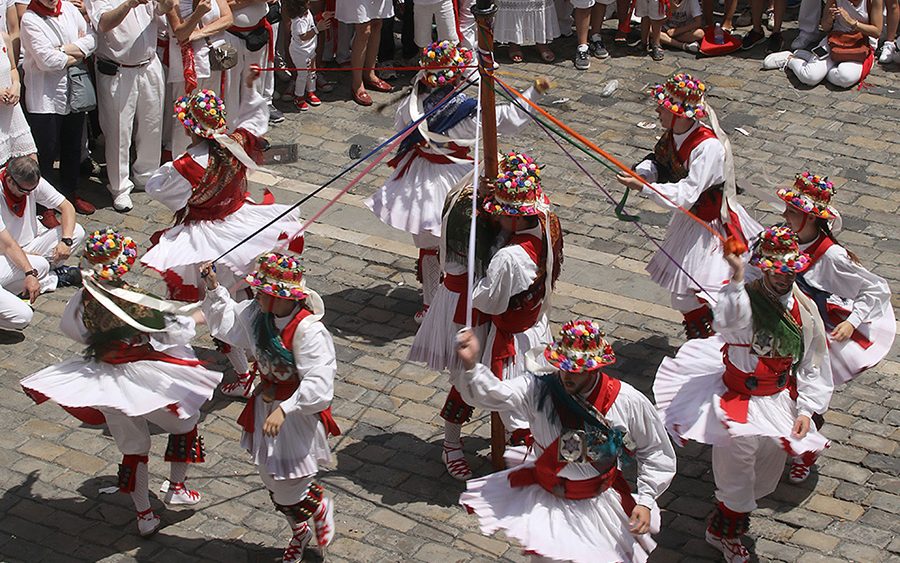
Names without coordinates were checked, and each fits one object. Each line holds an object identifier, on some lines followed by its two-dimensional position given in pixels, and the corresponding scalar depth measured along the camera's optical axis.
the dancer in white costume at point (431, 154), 9.62
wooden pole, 7.47
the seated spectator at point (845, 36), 13.80
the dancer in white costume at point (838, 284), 8.31
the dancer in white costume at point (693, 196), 8.96
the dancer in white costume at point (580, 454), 6.68
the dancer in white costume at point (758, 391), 7.48
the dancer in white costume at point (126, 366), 7.79
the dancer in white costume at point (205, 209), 9.13
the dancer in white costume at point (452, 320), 8.40
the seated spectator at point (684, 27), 14.77
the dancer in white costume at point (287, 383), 7.34
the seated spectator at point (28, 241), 10.20
